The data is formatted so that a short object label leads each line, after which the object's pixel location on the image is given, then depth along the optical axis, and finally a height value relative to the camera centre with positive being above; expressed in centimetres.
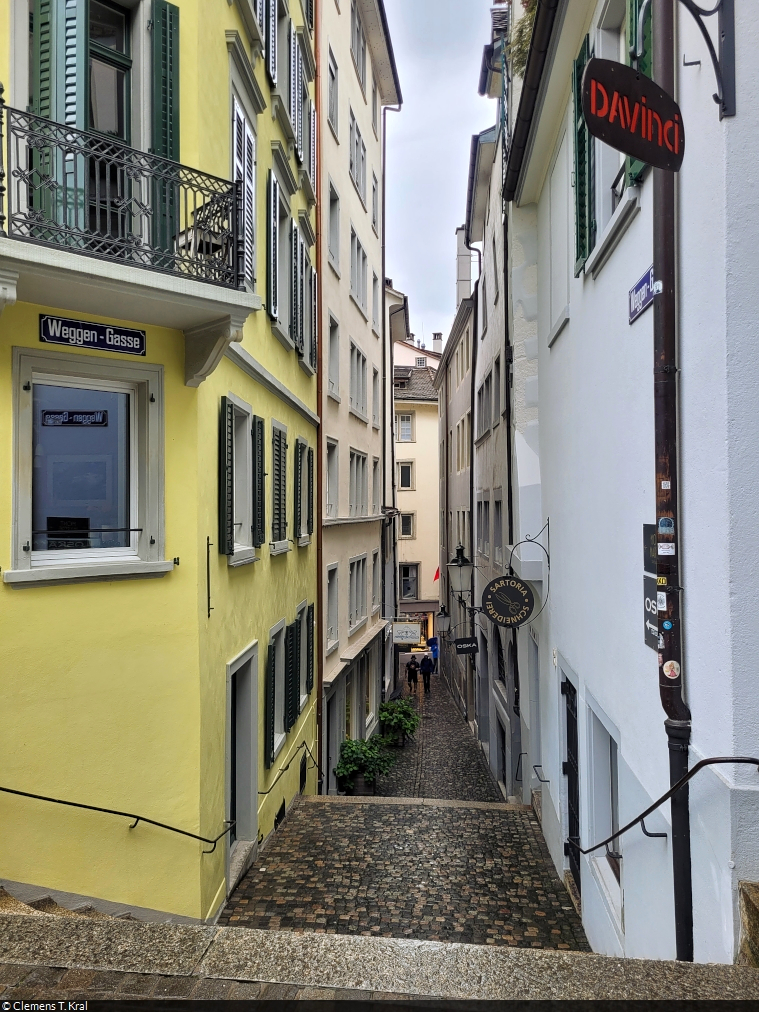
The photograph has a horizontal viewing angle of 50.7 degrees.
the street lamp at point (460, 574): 2046 -182
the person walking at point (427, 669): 3381 -684
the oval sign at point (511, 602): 1095 -130
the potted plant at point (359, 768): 1616 -527
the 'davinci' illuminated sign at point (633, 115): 352 +180
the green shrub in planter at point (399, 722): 2188 -588
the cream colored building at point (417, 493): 4650 +88
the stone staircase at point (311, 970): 319 -194
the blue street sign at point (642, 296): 498 +135
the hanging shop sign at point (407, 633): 2431 -380
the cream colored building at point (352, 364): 1759 +388
